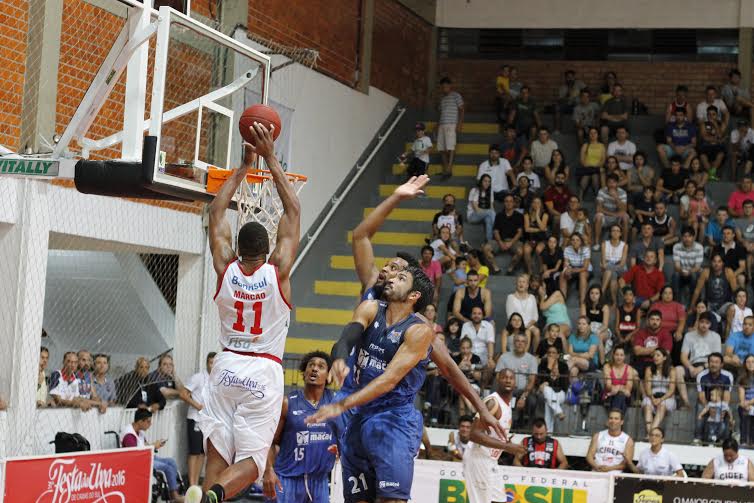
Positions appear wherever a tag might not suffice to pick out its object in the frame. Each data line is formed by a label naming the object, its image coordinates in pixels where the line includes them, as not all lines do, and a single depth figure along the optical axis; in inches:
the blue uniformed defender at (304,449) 369.1
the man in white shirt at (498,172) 818.2
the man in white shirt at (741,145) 822.5
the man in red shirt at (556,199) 776.3
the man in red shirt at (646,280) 703.7
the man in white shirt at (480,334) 672.4
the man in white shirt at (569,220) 746.2
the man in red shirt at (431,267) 729.0
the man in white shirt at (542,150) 834.2
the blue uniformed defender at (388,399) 283.6
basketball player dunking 287.4
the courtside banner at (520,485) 532.7
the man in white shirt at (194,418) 633.6
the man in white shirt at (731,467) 565.6
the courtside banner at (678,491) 515.5
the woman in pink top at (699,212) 737.6
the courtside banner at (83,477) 428.1
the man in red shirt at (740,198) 756.0
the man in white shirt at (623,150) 814.5
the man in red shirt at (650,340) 653.9
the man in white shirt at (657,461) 581.9
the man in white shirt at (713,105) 840.9
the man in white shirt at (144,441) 573.0
